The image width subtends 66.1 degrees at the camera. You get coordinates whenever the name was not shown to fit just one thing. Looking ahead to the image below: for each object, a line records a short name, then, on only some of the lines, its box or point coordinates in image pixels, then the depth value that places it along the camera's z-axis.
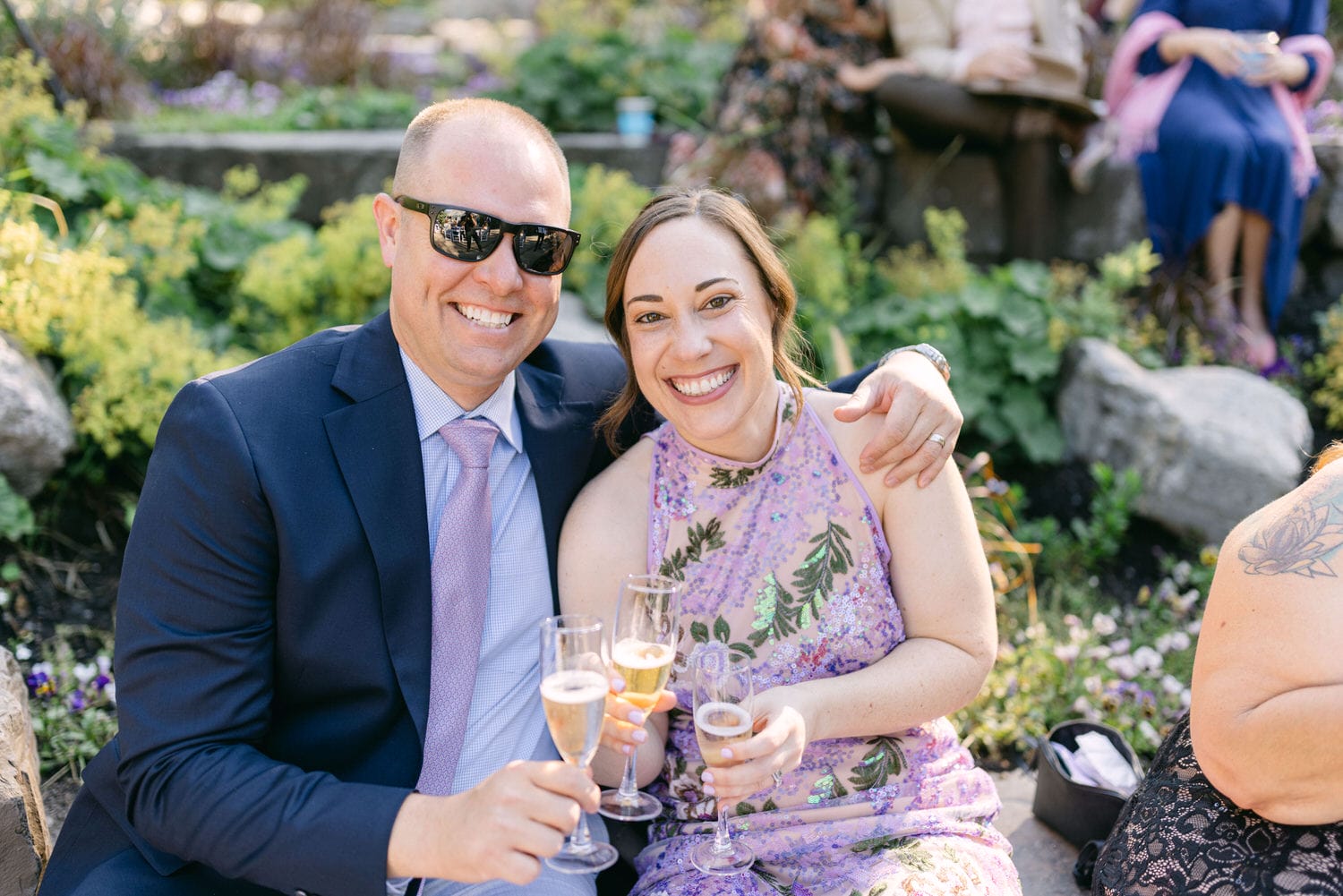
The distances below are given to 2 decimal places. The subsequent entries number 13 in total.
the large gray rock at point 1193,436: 4.73
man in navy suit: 1.92
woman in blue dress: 5.70
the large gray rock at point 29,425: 3.52
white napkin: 2.97
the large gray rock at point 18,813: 2.45
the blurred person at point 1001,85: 5.80
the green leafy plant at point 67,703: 3.14
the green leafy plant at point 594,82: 7.66
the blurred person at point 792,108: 6.06
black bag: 2.90
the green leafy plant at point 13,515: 3.46
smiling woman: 2.33
